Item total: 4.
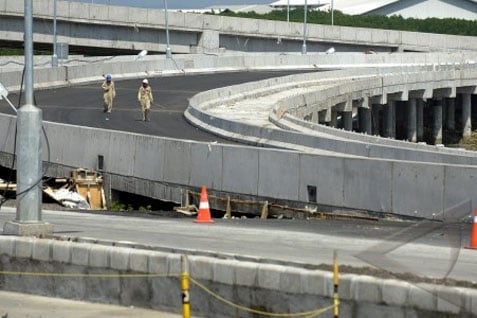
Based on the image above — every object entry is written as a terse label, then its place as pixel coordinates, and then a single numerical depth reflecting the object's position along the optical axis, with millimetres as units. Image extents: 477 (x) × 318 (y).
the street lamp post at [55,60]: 65381
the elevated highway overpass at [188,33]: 87188
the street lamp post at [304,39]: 85444
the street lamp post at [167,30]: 73938
